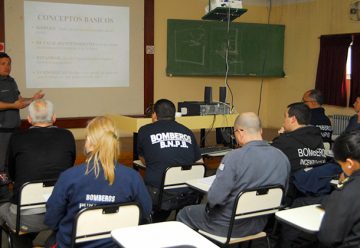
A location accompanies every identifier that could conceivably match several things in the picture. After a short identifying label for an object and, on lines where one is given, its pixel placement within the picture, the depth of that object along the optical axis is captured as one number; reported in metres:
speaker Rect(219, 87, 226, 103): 4.92
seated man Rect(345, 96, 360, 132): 4.25
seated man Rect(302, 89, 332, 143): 4.87
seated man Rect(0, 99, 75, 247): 2.64
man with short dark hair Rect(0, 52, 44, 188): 4.51
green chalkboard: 7.20
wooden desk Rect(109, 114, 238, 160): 4.22
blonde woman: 2.12
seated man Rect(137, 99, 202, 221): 3.27
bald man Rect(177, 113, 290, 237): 2.48
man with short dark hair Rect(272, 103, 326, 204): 3.16
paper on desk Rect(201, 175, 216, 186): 2.86
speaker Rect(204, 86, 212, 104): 4.76
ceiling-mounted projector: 4.62
